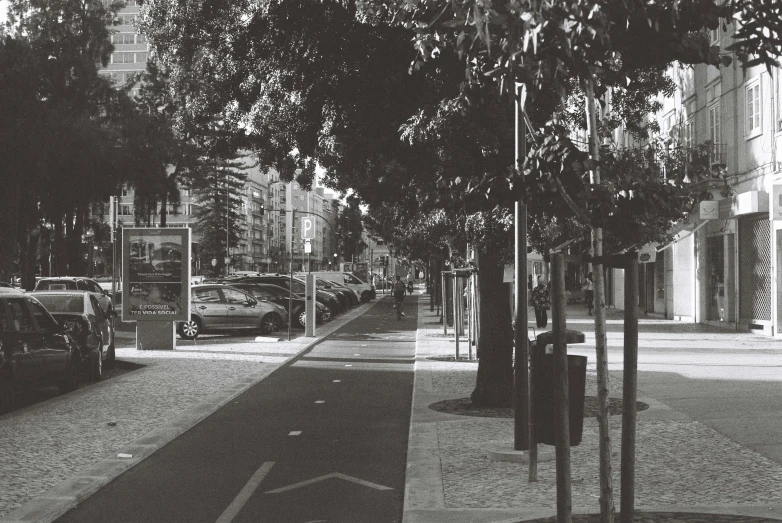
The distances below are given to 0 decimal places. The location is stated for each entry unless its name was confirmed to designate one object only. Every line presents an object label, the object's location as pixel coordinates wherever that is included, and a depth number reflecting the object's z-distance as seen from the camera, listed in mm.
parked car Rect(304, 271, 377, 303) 59666
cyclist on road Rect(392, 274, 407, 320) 38541
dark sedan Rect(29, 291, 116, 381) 16359
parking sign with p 30114
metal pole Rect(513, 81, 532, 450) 8070
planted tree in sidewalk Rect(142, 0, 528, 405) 11109
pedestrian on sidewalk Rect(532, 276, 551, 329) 30047
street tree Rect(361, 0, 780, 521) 4379
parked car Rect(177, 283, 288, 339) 29531
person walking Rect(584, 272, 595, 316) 38453
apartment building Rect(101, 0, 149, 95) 115000
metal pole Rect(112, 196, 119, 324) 33625
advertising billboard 23219
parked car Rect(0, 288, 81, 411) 12281
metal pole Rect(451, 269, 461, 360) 20455
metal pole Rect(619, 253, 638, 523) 5668
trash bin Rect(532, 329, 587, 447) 6699
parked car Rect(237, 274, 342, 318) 40031
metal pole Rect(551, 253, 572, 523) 5793
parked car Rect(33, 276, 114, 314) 34350
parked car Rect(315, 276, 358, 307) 48500
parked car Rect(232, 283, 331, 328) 33312
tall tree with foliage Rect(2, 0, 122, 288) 37219
